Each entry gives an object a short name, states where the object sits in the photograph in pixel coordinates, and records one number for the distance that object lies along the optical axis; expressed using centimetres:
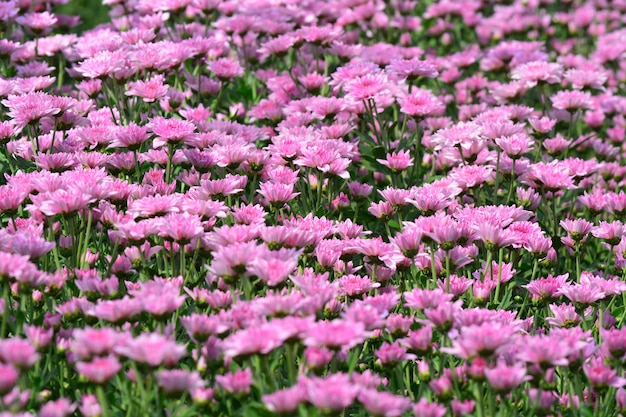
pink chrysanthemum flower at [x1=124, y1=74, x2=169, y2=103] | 1037
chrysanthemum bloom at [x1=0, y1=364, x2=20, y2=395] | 546
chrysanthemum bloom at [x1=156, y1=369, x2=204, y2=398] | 589
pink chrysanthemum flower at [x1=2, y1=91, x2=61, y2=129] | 942
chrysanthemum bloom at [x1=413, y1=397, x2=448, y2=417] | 610
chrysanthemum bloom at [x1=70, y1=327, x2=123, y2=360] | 584
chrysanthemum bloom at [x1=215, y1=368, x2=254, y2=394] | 631
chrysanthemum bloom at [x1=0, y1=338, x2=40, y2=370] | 574
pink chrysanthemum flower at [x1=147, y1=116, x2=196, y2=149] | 923
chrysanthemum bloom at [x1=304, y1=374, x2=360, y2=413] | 552
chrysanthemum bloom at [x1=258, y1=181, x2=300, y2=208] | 886
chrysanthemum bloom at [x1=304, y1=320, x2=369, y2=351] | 599
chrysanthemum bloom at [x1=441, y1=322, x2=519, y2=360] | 621
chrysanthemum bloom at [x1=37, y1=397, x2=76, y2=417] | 556
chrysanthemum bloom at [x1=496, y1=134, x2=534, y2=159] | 1024
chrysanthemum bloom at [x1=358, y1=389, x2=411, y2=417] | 568
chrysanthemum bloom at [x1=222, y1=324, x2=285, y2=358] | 597
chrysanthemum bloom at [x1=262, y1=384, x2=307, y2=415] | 564
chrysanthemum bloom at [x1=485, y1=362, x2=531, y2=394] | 612
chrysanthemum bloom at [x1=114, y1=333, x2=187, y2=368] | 574
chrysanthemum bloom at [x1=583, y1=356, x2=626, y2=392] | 674
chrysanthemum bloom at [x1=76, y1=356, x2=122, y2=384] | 566
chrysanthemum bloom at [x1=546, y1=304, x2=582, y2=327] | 780
